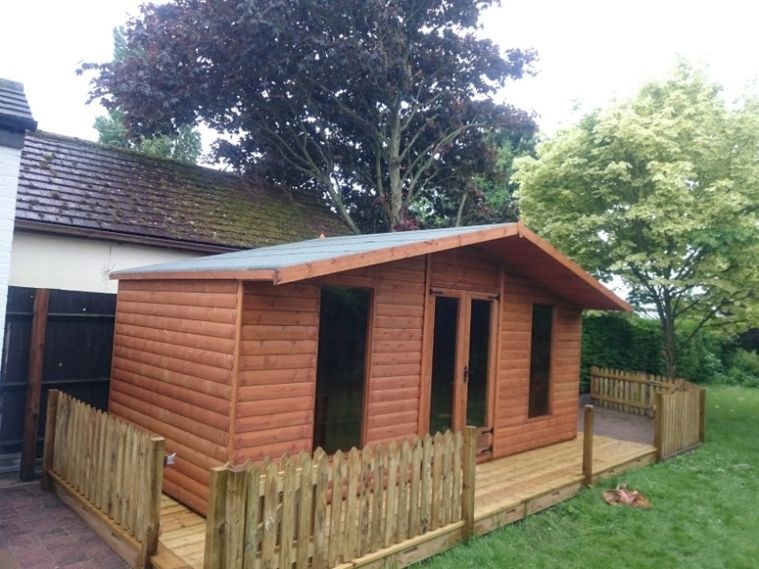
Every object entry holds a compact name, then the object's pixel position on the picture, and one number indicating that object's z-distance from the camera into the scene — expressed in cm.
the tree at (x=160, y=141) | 2827
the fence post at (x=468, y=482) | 536
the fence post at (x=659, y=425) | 855
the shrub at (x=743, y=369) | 1862
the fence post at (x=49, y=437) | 618
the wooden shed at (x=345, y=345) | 514
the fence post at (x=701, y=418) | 982
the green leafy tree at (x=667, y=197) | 1033
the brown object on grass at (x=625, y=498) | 668
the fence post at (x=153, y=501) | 428
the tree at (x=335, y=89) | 1196
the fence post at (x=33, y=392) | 646
